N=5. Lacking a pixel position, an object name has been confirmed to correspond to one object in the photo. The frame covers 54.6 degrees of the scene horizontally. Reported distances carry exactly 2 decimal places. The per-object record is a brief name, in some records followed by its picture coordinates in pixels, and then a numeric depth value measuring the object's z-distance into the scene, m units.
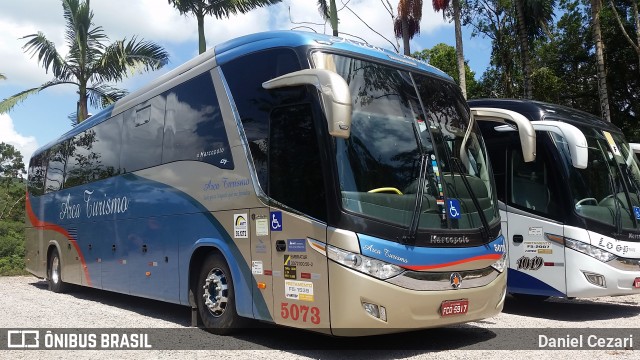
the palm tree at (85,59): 19.08
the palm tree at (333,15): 20.12
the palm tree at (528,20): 20.84
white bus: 8.50
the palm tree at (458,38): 19.60
